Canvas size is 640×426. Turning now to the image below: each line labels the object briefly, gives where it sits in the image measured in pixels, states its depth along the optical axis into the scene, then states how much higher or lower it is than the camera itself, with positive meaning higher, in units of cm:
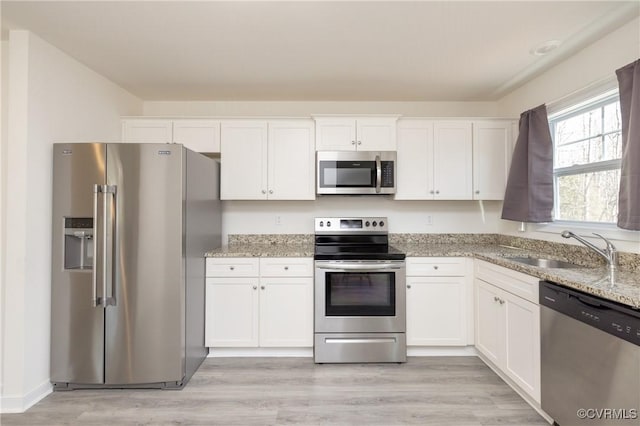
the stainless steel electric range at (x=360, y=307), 262 -78
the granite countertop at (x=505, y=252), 157 -33
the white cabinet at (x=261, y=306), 271 -80
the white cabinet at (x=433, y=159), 308 +55
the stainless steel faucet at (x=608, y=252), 186 -22
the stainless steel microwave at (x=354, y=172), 298 +41
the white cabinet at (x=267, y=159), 305 +54
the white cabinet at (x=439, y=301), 271 -75
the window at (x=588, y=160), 214 +42
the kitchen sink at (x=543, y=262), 236 -37
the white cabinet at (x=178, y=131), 305 +81
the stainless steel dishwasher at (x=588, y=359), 132 -69
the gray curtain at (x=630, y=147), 175 +39
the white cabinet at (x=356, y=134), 303 +79
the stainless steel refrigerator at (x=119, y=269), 216 -39
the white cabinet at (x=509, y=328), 192 -80
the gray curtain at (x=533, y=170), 256 +38
